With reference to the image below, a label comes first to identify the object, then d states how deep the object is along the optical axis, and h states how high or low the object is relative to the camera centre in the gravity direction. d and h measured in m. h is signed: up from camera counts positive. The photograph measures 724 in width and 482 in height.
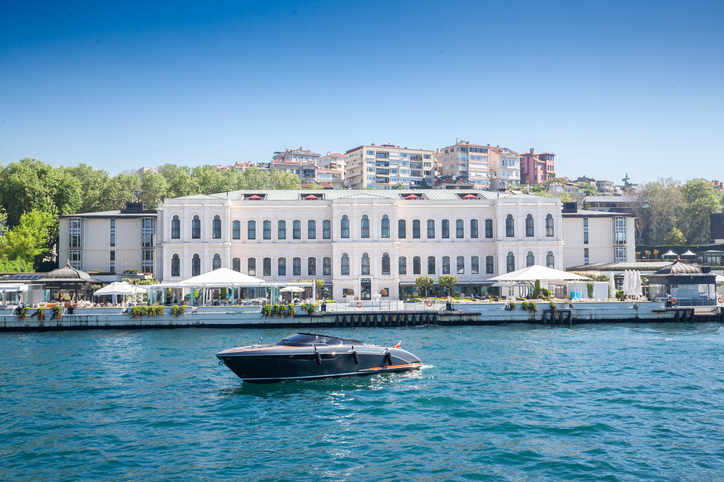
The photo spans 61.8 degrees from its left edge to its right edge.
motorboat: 25.11 -3.75
